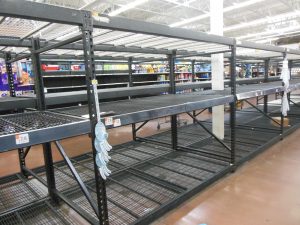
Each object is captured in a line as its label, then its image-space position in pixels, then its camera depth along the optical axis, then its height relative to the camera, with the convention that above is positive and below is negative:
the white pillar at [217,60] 3.86 +0.27
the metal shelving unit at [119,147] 1.38 -0.62
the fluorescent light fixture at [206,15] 6.69 +2.13
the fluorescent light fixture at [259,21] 8.11 +2.10
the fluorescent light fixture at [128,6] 6.02 +2.08
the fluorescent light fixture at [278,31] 10.32 +1.99
